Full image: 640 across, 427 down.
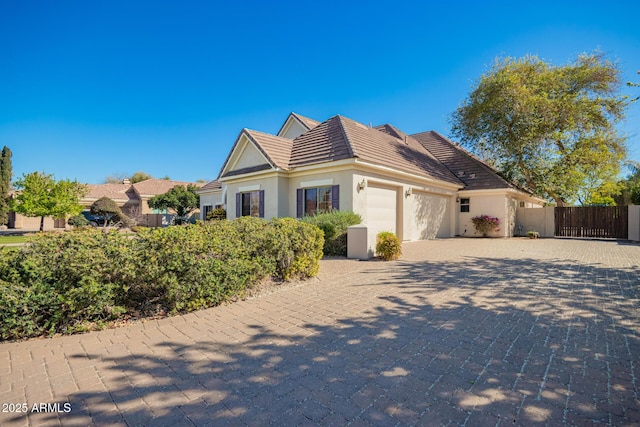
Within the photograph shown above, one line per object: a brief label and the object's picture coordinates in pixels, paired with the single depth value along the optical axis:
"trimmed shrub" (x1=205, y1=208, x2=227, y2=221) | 22.59
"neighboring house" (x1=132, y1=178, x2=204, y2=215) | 39.59
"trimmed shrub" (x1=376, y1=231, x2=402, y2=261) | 9.73
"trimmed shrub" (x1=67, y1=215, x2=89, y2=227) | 28.16
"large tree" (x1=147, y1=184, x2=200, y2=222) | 34.03
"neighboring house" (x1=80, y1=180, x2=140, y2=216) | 38.12
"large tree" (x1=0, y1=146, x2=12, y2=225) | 29.61
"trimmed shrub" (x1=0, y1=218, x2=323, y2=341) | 3.90
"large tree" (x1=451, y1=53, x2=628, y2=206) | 18.17
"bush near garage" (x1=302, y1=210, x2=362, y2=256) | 10.82
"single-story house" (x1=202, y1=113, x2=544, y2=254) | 13.14
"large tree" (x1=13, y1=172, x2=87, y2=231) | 22.19
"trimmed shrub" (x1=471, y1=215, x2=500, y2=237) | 18.58
